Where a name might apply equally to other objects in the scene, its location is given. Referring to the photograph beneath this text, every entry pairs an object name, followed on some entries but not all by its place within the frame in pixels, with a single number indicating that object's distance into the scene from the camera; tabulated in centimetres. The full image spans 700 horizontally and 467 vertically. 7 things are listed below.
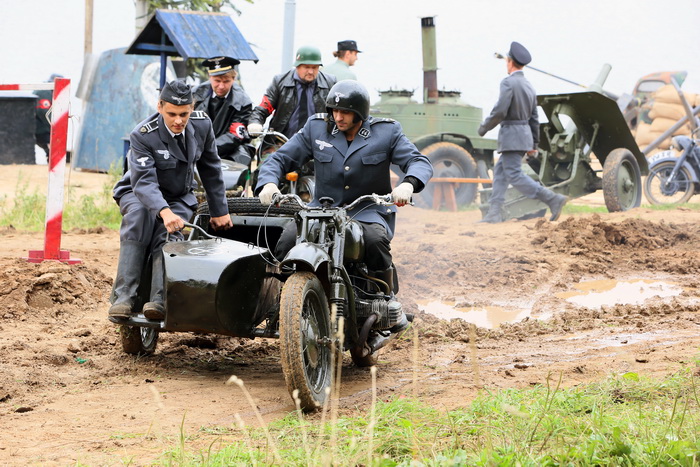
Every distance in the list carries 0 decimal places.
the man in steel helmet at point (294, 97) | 1828
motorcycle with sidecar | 953
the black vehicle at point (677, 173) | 3472
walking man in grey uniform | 2677
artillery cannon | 2964
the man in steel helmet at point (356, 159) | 1134
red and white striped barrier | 1645
